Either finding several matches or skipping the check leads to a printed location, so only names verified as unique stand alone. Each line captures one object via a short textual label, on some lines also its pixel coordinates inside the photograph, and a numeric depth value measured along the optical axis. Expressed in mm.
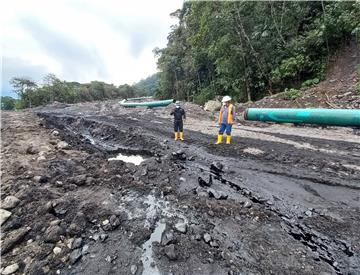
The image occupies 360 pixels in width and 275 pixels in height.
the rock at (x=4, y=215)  3499
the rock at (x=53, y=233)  3167
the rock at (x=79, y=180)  4742
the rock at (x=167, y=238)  3105
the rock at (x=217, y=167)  5352
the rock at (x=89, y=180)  4773
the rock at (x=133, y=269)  2714
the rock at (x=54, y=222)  3456
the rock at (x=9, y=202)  3796
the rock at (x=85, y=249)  3059
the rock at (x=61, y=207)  3803
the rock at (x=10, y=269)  2699
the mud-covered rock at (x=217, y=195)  4086
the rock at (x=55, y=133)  9483
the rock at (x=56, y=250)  2995
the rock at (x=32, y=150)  6531
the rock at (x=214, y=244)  3016
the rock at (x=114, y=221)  3520
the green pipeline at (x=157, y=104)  18211
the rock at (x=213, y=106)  14648
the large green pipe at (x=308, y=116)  7009
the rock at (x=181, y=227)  3314
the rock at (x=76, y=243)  3123
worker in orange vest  7113
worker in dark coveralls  7957
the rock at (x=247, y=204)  3781
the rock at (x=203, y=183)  4676
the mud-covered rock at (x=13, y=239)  3042
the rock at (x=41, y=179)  4729
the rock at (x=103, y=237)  3266
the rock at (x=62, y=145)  7376
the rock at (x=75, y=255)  2906
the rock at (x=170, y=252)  2852
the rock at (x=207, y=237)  3096
